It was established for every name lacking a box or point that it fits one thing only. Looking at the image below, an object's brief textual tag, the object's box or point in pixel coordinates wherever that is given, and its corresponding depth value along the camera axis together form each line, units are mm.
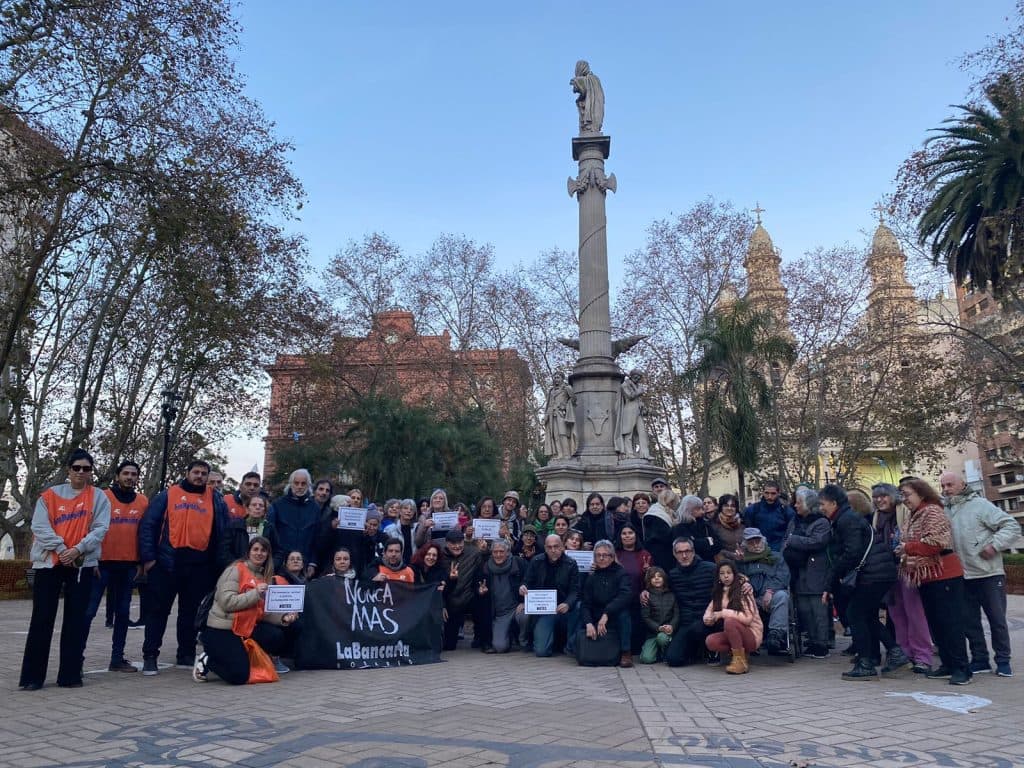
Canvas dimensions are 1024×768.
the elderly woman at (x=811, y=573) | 8664
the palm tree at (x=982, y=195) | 20516
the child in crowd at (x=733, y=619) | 8180
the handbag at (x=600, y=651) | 8703
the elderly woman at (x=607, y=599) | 8781
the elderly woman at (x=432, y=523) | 10929
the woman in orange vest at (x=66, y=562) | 7160
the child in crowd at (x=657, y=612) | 8906
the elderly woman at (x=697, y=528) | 9625
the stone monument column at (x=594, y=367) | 16766
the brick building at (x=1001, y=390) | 24375
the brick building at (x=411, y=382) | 35281
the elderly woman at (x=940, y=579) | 7285
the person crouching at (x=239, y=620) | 7441
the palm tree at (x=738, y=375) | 21469
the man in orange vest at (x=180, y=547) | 7984
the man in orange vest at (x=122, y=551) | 8172
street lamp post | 19438
